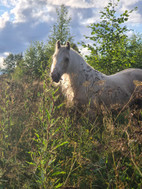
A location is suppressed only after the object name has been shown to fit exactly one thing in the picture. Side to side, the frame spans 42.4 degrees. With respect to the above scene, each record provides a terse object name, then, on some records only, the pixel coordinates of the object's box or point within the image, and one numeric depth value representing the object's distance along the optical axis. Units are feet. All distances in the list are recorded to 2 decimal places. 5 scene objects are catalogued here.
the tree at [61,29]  68.36
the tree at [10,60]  158.30
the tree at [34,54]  65.77
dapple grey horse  15.28
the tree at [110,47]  28.60
